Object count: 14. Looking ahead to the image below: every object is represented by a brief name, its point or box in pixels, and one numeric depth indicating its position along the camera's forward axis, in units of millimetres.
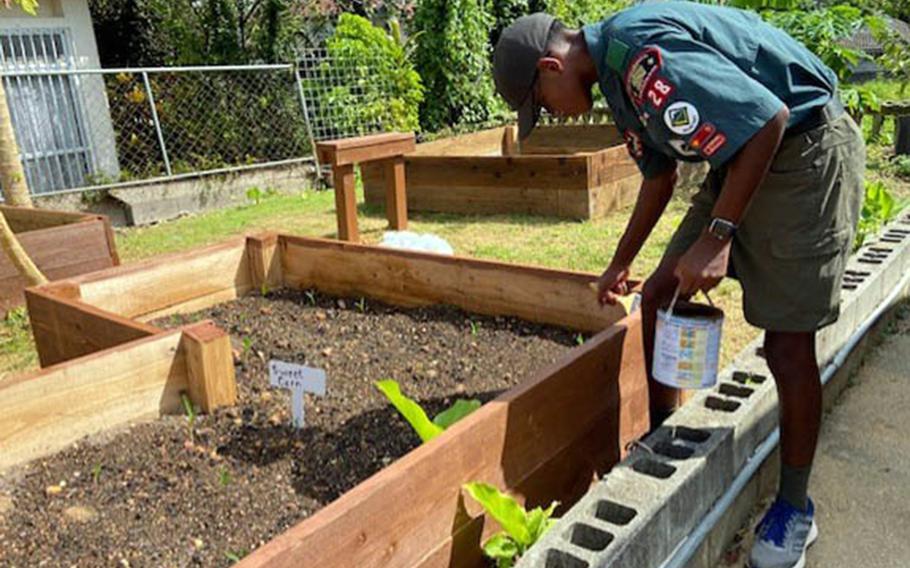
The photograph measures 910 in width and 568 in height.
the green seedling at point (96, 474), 2139
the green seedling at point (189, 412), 2408
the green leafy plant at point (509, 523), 1666
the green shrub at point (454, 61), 10547
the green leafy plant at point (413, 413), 1889
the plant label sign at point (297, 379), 2207
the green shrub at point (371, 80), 9789
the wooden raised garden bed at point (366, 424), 1585
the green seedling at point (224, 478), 2080
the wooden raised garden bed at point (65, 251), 4266
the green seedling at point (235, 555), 1774
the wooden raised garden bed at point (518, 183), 6137
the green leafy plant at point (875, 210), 4105
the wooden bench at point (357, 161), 5262
